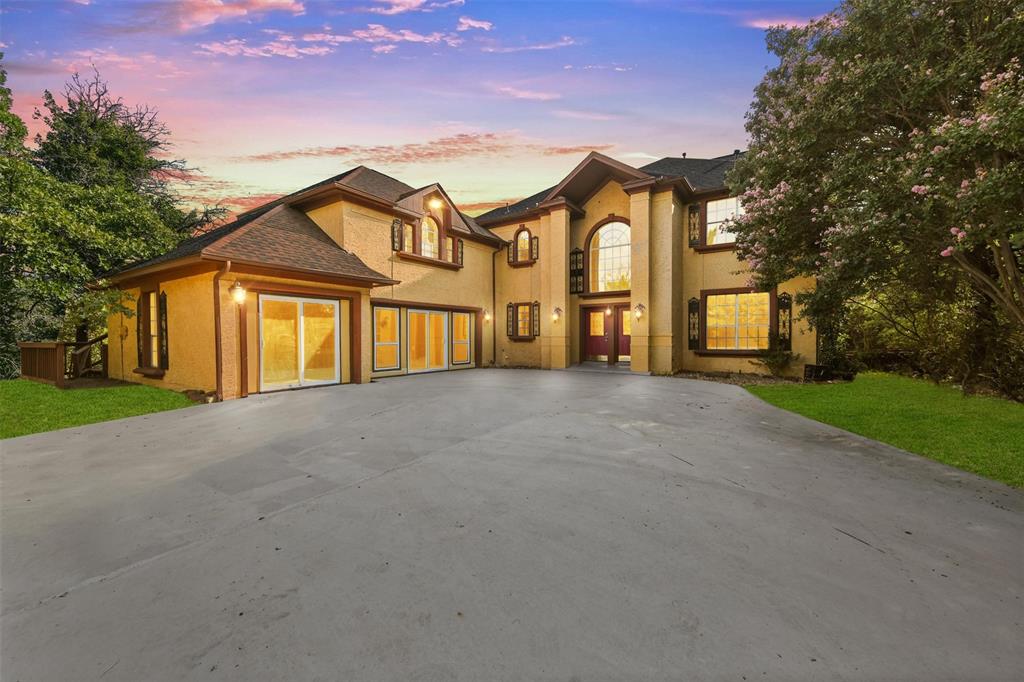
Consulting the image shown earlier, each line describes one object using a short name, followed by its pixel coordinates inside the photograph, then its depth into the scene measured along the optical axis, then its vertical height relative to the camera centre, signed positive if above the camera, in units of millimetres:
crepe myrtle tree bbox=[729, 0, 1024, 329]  5180 +2586
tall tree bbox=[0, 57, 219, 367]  9172 +3184
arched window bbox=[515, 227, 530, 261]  17250 +3463
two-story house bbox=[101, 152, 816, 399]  9602 +1154
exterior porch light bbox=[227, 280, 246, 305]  9062 +792
